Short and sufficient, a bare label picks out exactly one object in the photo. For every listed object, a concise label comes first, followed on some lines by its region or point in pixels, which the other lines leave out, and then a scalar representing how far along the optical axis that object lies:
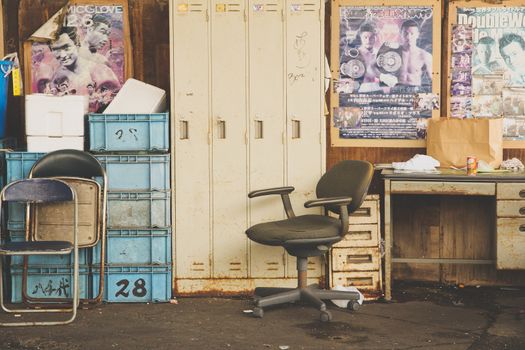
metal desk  5.91
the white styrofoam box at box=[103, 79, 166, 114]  6.18
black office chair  5.47
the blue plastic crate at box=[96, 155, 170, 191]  5.99
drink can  5.96
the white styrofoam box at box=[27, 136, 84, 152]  5.98
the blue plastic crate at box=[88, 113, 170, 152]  6.00
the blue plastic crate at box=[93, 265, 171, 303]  6.01
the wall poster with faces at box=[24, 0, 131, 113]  6.59
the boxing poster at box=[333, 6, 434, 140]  6.55
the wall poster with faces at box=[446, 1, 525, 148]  6.50
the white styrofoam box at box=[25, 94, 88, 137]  5.95
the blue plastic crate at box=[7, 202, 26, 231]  6.01
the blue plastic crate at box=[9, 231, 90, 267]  6.03
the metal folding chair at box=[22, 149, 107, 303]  5.87
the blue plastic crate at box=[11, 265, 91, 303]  6.02
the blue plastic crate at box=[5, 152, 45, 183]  6.00
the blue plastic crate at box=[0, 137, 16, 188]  6.13
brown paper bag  6.19
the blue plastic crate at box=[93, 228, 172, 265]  6.02
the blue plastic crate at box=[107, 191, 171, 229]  6.02
